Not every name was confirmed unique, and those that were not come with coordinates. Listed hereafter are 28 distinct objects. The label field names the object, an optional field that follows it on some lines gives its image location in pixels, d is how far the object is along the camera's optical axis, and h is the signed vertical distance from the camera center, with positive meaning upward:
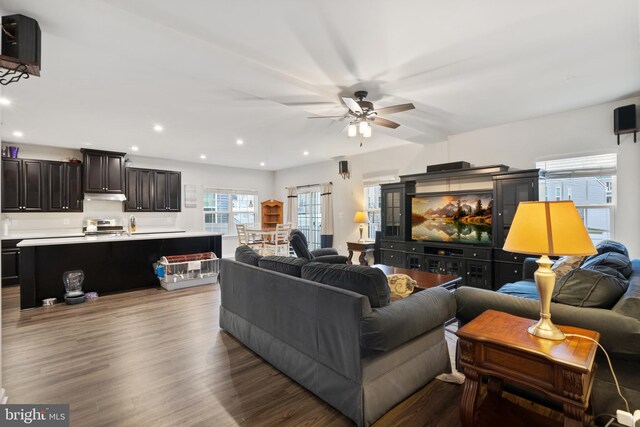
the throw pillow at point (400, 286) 2.33 -0.60
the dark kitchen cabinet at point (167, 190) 7.25 +0.64
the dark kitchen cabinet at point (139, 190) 6.85 +0.62
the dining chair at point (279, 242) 7.06 -0.68
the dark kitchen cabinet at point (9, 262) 5.39 -0.82
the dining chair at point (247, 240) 7.00 -0.62
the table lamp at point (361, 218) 6.57 -0.10
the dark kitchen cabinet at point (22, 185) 5.56 +0.62
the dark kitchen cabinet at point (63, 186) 5.96 +0.64
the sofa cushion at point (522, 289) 2.75 -0.78
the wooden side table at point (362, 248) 6.28 -0.74
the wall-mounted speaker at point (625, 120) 3.43 +1.08
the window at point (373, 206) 6.84 +0.18
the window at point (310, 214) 8.41 +0.01
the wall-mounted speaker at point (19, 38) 1.88 +1.17
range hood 6.28 +0.44
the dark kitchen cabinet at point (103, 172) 6.21 +0.98
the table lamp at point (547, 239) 1.50 -0.14
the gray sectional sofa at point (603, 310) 1.57 -0.61
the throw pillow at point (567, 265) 2.72 -0.51
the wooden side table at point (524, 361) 1.31 -0.74
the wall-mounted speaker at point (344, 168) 7.06 +1.12
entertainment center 4.29 -0.13
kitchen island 4.14 -0.69
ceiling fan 3.03 +1.11
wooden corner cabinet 9.17 +0.02
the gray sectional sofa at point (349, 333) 1.76 -0.81
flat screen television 4.63 -0.07
